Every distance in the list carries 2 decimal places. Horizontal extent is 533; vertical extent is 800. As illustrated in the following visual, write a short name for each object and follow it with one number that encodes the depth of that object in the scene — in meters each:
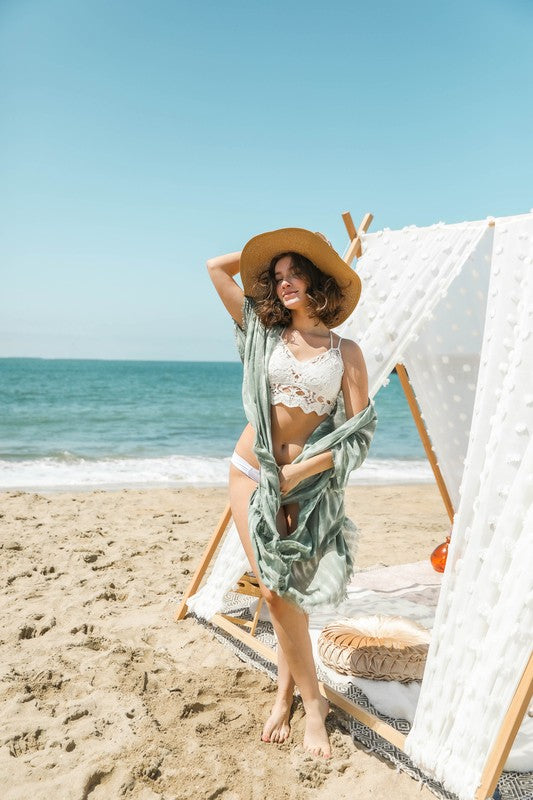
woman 2.48
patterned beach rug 2.41
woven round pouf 3.08
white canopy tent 2.12
